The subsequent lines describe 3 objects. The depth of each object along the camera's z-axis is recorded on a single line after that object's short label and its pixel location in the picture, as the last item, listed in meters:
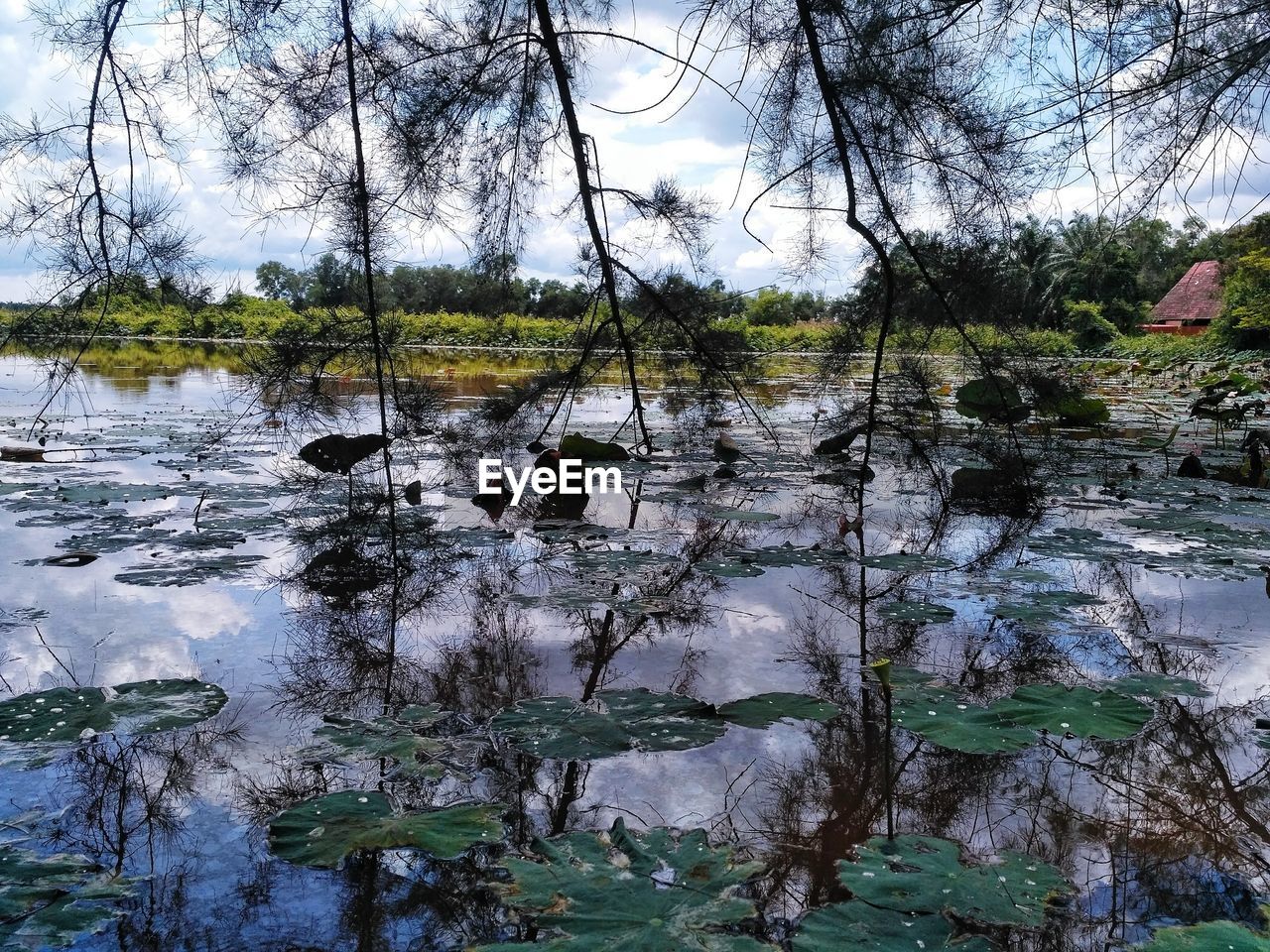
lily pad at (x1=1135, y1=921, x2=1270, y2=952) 0.98
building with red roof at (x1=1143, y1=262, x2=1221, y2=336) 26.61
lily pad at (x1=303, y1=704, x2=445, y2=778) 1.46
